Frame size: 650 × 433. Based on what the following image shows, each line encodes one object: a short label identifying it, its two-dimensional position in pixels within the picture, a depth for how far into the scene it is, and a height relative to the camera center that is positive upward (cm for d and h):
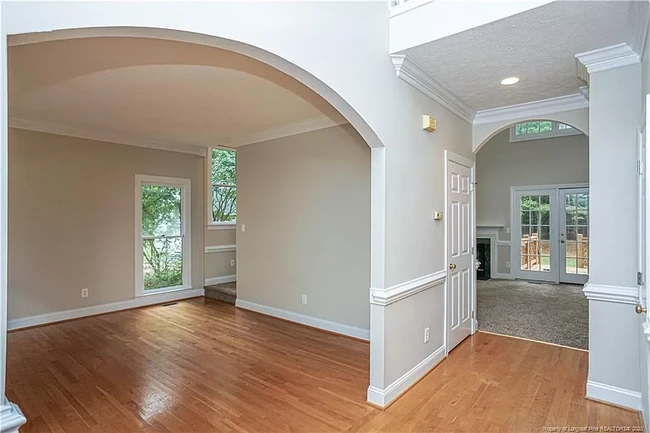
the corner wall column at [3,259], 104 -13
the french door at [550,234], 727 -39
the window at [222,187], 677 +55
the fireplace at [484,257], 805 -93
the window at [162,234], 553 -30
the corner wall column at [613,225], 258 -7
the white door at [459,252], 365 -40
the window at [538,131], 730 +176
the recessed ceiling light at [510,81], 309 +117
